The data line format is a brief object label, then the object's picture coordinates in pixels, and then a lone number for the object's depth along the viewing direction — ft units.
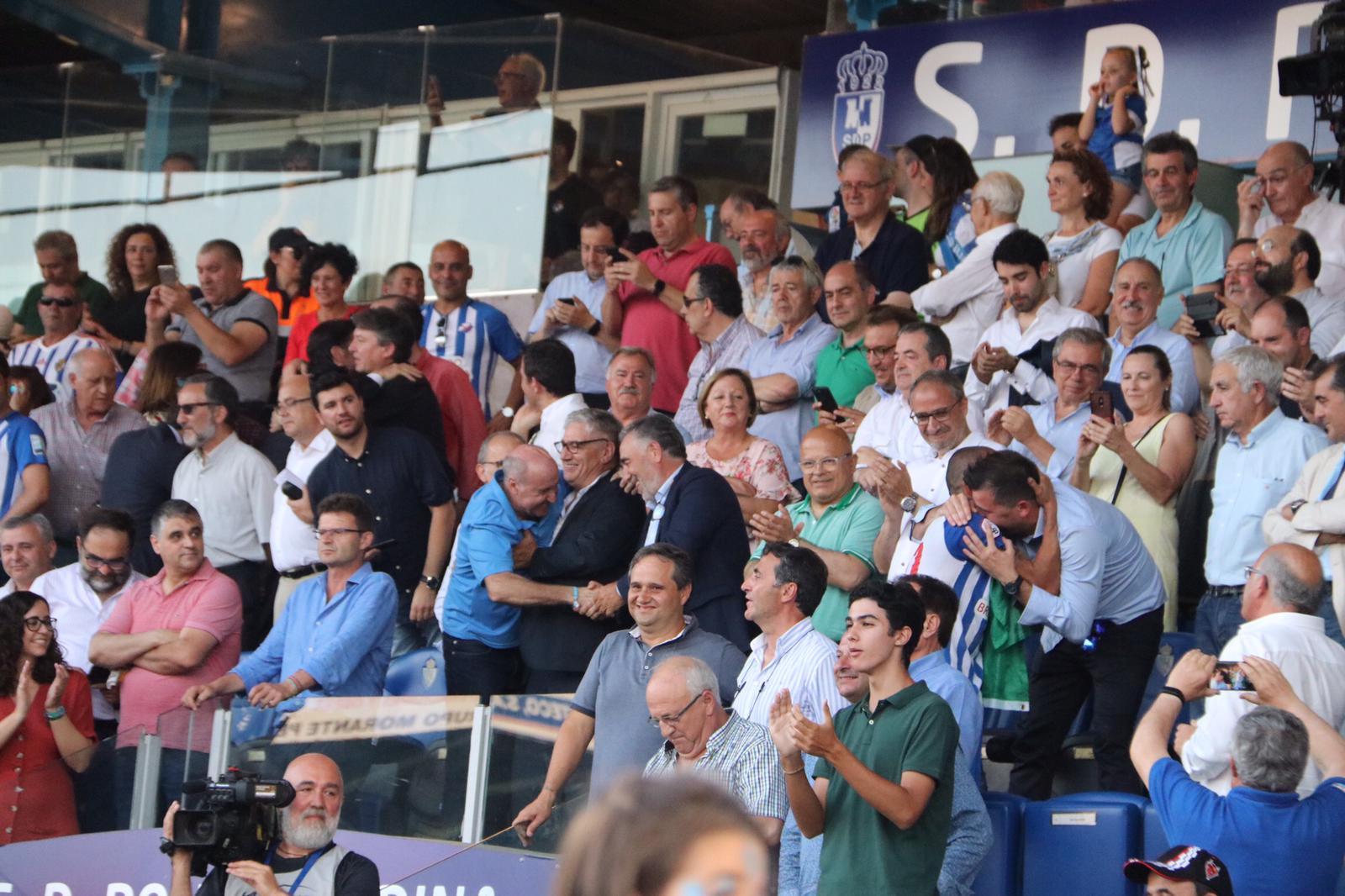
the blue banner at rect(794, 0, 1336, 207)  65.98
